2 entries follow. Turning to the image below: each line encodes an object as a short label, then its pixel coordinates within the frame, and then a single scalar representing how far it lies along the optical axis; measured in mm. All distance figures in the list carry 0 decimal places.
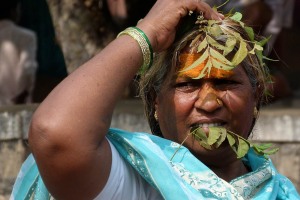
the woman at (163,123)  3747
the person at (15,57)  11039
